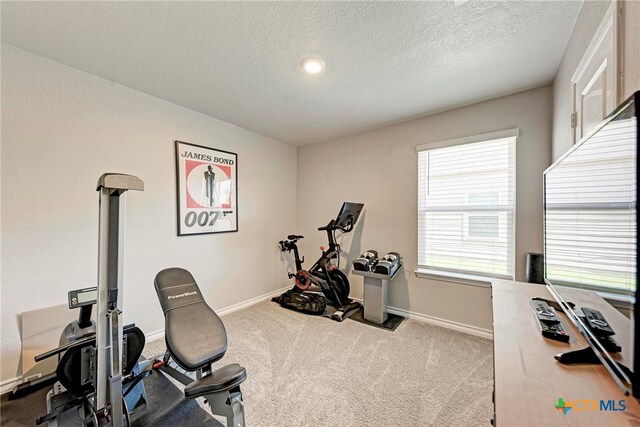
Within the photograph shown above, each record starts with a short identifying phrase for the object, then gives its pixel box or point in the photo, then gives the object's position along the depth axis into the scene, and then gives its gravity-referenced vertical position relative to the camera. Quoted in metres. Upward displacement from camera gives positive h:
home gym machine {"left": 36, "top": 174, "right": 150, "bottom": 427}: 1.30 -0.81
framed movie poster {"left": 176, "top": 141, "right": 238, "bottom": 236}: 2.89 +0.30
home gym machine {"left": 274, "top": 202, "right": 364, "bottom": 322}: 3.42 -1.01
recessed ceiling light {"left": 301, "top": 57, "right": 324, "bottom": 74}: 2.00 +1.27
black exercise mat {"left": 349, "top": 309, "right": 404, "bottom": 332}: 2.96 -1.36
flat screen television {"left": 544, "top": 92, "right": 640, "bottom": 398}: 0.66 -0.02
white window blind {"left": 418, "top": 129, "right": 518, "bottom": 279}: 2.61 +0.12
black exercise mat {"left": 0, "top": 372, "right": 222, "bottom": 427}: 1.62 -1.41
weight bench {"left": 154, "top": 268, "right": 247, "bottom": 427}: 1.28 -0.83
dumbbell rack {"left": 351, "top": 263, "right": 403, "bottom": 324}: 3.05 -1.04
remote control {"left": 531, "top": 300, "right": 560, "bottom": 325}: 1.20 -0.51
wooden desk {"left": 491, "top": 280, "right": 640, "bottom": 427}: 0.68 -0.56
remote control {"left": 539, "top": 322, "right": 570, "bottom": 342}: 1.07 -0.52
